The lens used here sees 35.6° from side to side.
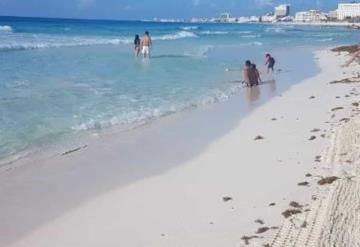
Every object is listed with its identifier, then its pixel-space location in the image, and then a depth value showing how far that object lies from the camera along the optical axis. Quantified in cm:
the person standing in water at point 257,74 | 1872
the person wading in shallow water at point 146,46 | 2901
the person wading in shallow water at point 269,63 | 2219
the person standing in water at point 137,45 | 3075
